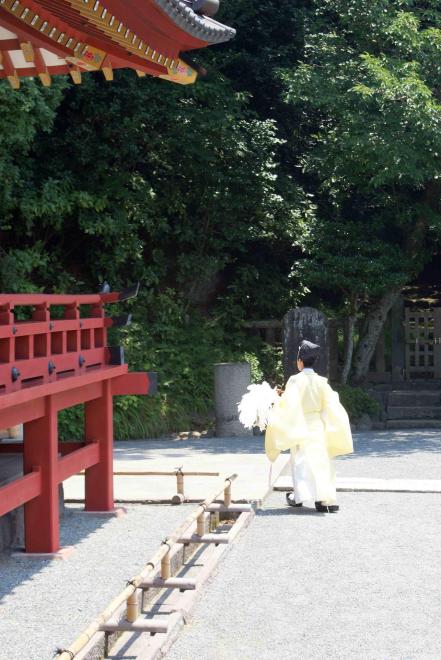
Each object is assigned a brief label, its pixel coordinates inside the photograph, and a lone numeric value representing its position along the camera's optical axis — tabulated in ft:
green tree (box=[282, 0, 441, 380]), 50.85
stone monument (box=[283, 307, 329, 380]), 55.11
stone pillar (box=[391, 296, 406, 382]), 66.13
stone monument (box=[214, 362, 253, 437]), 51.47
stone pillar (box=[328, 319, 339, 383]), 60.90
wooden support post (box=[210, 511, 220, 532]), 29.19
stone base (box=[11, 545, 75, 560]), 24.25
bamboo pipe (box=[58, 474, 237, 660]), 14.99
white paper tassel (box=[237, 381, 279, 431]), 31.48
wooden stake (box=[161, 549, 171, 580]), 21.22
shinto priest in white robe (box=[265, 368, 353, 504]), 30.60
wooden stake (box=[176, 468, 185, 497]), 31.48
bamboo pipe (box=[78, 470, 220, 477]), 33.78
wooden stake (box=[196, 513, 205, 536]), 25.98
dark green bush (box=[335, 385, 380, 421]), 57.26
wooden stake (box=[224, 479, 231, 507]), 29.94
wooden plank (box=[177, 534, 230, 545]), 24.73
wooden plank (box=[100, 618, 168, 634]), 17.33
